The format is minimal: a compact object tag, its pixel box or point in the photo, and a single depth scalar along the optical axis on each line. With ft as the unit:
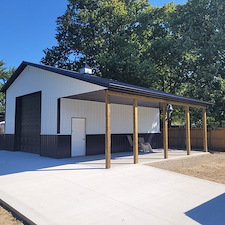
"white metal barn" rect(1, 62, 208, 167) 31.63
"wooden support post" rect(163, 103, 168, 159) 33.96
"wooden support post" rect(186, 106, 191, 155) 39.17
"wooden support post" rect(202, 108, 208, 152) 43.83
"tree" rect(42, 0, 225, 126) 57.26
